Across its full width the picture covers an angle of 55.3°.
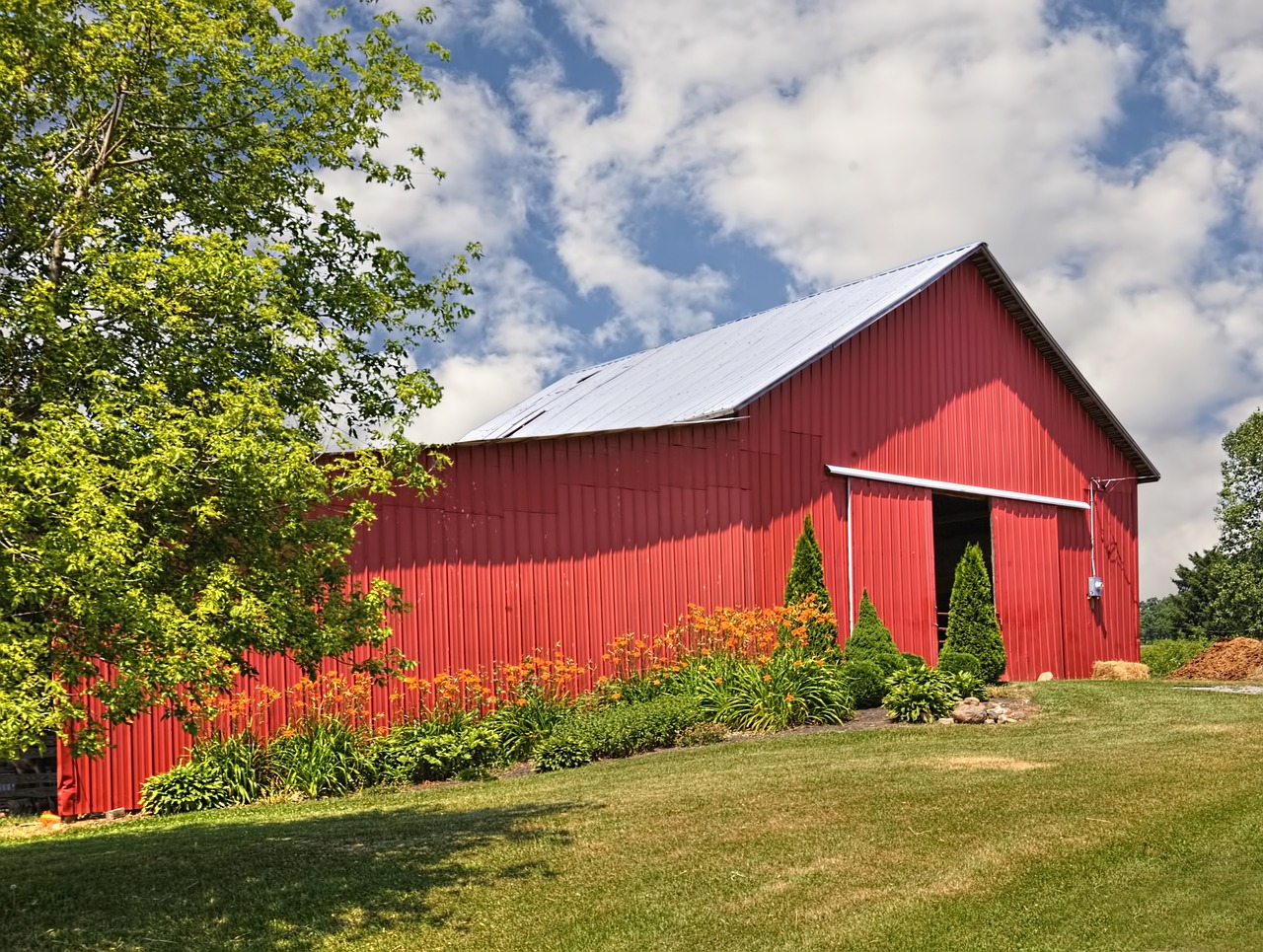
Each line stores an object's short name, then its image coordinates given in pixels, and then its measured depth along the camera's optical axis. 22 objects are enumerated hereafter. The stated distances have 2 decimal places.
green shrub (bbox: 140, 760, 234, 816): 12.88
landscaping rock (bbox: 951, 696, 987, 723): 15.10
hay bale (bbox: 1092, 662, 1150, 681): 24.89
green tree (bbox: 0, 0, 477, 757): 6.82
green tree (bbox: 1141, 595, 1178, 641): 44.38
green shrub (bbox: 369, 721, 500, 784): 13.73
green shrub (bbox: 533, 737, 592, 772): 13.97
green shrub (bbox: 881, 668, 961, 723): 15.36
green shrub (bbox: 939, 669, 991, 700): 16.06
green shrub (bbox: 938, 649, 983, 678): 18.22
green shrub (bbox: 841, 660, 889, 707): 16.69
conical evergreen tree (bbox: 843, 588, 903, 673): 18.02
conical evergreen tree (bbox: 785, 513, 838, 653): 18.91
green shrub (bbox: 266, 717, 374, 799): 13.23
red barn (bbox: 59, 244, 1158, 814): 15.91
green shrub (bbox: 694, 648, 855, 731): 15.72
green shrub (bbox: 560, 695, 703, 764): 14.33
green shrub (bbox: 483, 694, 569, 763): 14.73
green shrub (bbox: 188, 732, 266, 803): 13.12
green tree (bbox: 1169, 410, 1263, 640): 42.34
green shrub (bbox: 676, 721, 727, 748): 14.89
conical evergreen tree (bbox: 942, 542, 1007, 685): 20.08
